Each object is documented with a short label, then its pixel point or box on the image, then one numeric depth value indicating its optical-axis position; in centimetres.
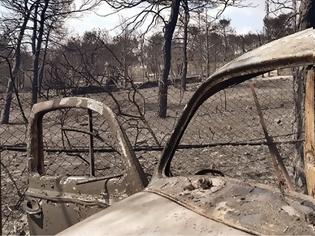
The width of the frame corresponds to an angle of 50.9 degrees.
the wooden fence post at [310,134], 126
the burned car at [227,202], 109
